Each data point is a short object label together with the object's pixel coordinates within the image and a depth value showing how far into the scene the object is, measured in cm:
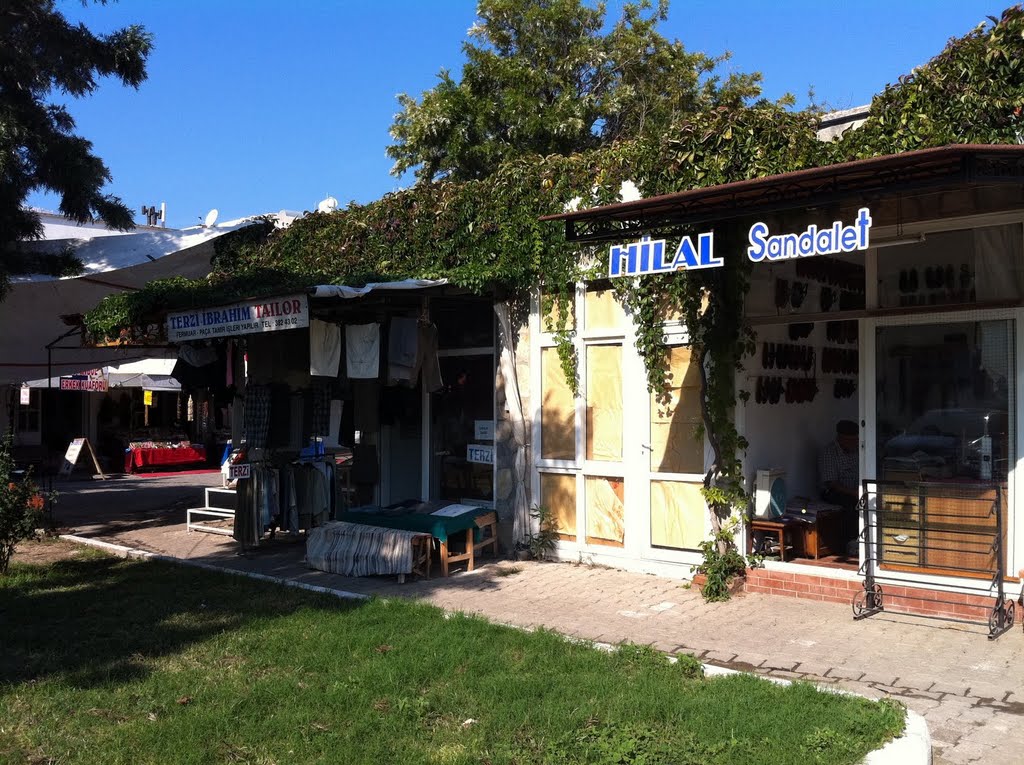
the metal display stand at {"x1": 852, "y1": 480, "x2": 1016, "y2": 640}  696
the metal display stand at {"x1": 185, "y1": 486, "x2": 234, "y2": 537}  1180
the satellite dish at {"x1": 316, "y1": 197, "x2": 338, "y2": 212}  1264
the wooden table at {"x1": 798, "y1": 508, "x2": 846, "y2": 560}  829
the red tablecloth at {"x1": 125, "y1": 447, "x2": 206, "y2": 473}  2273
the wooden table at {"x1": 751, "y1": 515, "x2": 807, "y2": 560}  807
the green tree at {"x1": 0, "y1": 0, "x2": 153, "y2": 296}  1157
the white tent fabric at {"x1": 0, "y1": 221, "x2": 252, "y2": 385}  1170
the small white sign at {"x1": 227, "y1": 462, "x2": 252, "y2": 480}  965
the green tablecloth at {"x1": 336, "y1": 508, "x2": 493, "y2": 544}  895
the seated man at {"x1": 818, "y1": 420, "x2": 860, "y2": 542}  895
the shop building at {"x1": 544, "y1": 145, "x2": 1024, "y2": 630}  677
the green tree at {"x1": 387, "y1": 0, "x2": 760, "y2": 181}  2125
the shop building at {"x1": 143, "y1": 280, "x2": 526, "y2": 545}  1000
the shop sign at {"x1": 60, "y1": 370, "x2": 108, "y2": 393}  2095
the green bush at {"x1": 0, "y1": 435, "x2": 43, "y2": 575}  852
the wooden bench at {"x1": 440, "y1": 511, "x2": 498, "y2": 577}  902
